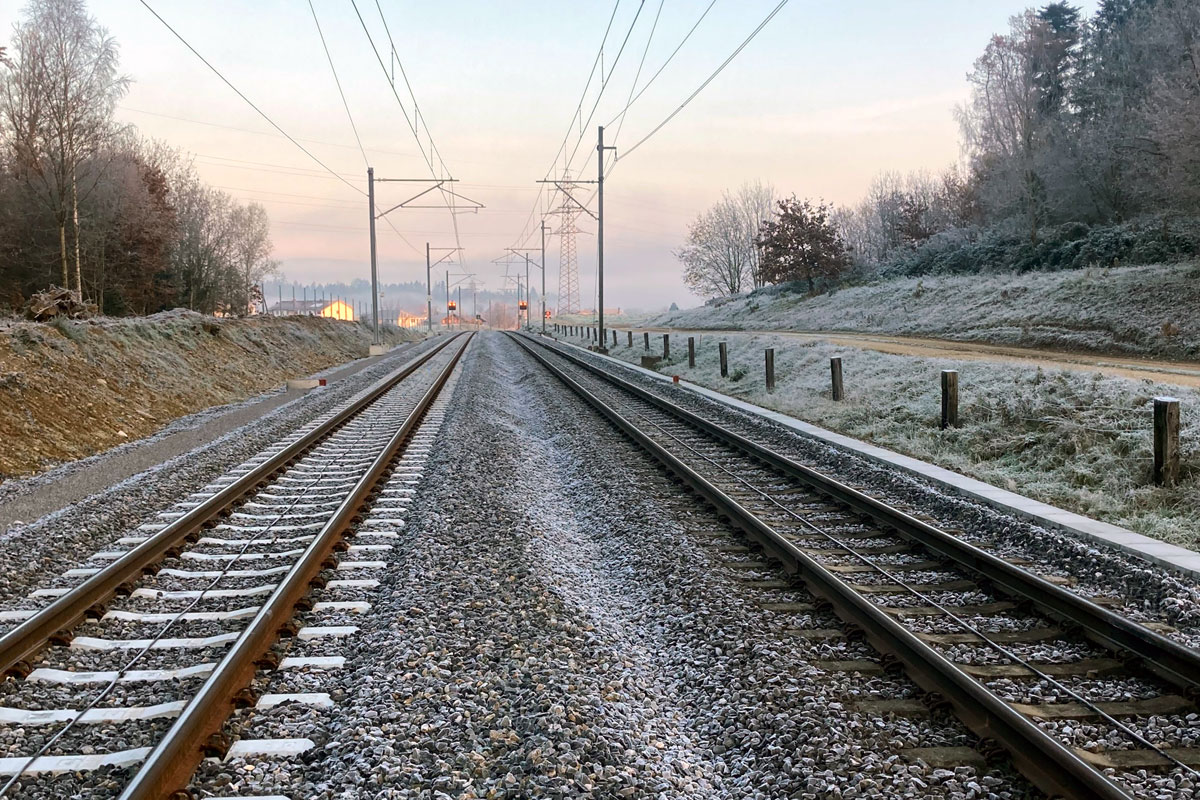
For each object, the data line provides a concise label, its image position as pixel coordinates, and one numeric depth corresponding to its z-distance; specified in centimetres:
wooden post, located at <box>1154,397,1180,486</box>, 823
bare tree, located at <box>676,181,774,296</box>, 7181
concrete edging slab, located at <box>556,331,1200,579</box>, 619
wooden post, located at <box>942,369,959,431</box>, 1224
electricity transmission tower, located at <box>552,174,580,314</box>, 5574
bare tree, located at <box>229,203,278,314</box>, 7406
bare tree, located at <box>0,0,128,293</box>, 2877
